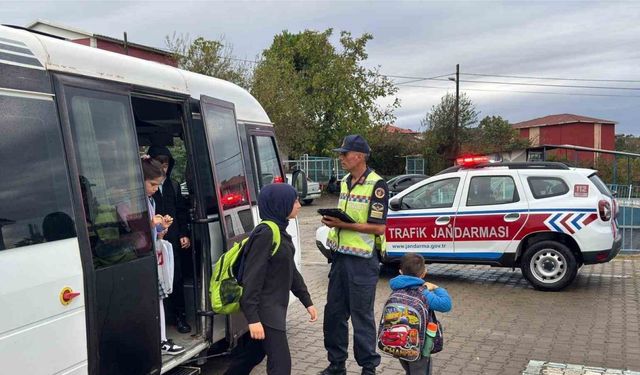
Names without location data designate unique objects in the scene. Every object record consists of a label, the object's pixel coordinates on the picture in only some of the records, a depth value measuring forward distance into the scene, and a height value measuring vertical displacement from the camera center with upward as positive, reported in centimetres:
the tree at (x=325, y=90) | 2867 +222
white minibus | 292 -34
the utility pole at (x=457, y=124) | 3499 -12
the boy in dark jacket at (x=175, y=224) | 502 -70
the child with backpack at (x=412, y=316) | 390 -132
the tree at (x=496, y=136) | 3856 -124
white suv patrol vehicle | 802 -149
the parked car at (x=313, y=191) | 2380 -241
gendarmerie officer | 462 -108
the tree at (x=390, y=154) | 3534 -163
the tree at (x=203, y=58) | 2197 +342
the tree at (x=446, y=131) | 3512 -45
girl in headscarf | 355 -89
